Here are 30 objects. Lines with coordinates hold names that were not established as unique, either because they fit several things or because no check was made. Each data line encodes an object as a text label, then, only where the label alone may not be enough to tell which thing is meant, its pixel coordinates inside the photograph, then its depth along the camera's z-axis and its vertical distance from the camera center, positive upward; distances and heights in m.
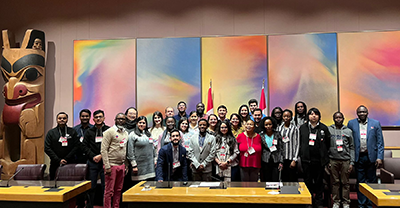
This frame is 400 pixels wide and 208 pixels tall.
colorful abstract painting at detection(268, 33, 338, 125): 6.25 +0.73
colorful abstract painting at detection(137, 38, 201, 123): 6.57 +0.74
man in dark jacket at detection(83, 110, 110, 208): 4.86 -0.48
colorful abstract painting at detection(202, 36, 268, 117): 6.44 +0.82
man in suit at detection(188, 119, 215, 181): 4.41 -0.55
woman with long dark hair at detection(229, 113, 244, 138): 4.70 -0.18
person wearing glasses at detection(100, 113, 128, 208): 4.43 -0.62
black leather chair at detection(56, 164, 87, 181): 4.34 -0.74
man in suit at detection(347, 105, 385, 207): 4.90 -0.51
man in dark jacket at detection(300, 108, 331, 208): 4.66 -0.54
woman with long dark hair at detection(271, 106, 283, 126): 5.14 -0.05
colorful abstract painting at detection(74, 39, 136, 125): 6.70 +0.71
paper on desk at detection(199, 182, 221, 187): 3.47 -0.73
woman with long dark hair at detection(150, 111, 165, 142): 5.12 -0.21
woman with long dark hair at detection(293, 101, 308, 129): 5.32 -0.04
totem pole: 6.10 +0.25
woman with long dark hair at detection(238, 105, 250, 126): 5.02 -0.01
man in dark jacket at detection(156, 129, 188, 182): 4.29 -0.58
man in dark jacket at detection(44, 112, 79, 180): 5.02 -0.46
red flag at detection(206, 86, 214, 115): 6.32 +0.15
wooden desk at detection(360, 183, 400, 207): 2.88 -0.73
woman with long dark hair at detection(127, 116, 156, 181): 4.57 -0.52
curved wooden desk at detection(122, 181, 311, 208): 2.97 -0.74
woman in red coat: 4.45 -0.55
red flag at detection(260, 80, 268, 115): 6.26 +0.16
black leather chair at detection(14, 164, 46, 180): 4.43 -0.75
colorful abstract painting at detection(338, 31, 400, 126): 6.12 +0.64
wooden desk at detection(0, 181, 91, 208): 3.15 -0.76
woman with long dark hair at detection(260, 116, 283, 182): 4.57 -0.53
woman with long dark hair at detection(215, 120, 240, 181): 4.46 -0.54
